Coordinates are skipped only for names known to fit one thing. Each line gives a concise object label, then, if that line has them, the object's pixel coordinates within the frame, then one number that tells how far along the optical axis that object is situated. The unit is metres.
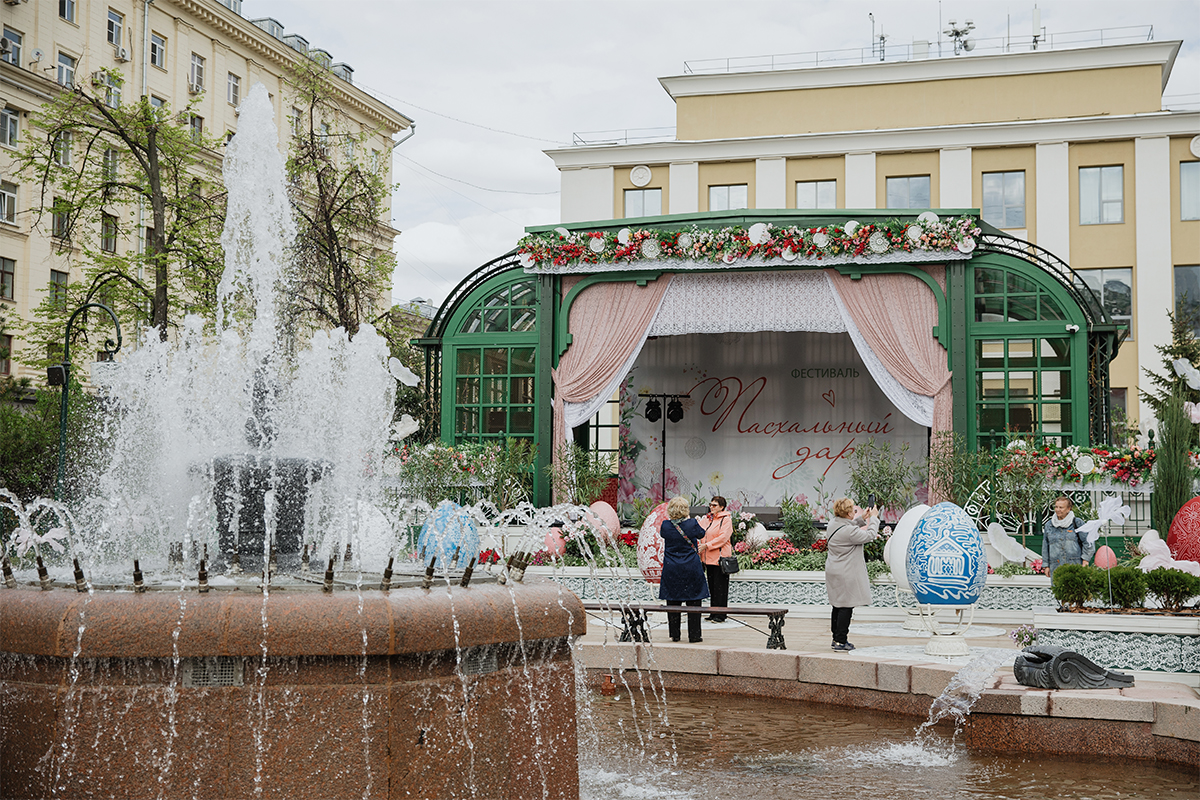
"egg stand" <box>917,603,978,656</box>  9.62
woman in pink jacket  12.09
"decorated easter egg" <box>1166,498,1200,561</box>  12.53
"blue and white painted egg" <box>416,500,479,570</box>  11.85
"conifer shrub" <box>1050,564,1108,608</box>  9.23
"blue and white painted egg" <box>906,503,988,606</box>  9.64
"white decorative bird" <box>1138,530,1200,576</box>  10.14
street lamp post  17.66
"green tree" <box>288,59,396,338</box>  28.44
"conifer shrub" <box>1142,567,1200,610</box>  8.98
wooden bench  10.29
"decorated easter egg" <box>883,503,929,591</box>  11.55
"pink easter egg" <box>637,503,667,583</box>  13.83
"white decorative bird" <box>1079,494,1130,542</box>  13.04
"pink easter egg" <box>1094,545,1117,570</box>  12.33
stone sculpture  7.96
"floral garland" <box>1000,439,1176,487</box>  14.91
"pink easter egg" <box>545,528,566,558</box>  15.61
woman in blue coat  11.19
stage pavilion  16.98
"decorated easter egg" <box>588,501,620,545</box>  16.41
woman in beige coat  10.37
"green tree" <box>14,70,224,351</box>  24.12
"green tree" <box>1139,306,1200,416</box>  29.94
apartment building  33.81
